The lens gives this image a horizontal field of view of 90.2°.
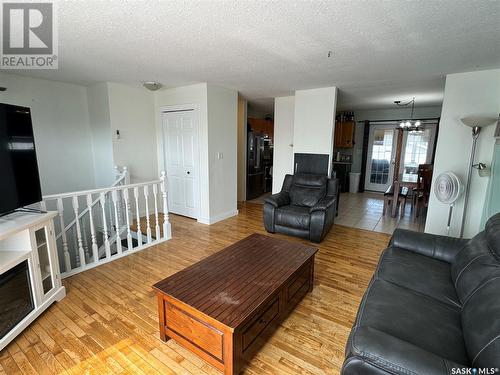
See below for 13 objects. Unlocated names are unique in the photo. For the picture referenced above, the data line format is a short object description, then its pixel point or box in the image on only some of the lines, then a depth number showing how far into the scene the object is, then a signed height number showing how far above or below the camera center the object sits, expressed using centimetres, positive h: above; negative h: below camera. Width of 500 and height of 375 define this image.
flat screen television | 186 -10
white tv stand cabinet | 174 -79
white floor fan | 312 -45
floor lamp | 298 +32
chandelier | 538 +60
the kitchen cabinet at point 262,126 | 622 +65
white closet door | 443 -16
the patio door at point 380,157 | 711 -16
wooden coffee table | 145 -95
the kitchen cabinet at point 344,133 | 700 +51
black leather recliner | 349 -85
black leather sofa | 102 -86
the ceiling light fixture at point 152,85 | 367 +95
